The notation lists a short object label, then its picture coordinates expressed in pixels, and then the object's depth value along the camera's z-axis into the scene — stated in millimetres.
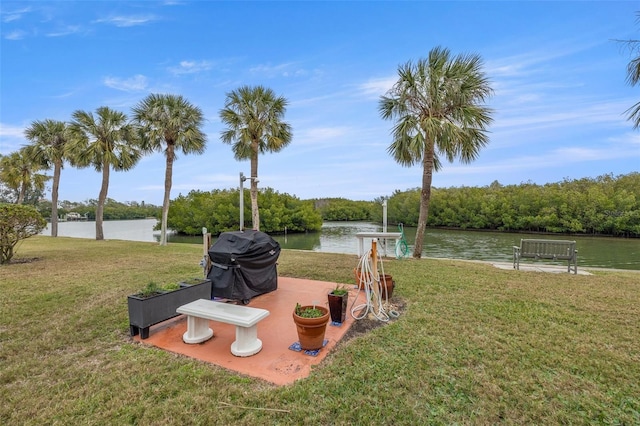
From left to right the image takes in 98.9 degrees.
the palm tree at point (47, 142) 15125
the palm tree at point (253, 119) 10422
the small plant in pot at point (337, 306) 3289
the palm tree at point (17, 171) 17875
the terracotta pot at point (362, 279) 3446
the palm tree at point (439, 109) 7129
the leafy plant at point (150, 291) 2986
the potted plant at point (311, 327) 2551
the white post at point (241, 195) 6204
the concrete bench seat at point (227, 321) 2541
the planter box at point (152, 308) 2826
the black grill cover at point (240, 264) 3783
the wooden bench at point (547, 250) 6070
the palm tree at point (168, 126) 11258
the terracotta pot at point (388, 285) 4011
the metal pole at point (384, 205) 7095
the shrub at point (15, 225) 6363
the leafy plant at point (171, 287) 3231
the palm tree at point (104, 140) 12578
